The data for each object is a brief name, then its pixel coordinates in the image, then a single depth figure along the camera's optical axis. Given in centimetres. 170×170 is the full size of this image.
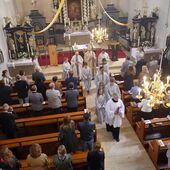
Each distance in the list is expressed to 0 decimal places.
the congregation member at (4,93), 793
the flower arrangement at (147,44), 1388
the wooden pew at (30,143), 630
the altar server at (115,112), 714
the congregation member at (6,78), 889
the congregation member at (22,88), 838
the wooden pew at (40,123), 719
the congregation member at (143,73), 876
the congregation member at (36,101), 733
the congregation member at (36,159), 476
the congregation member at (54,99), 755
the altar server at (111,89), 830
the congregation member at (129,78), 908
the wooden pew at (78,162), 571
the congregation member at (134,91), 824
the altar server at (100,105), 797
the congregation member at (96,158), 505
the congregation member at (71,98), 754
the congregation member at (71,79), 888
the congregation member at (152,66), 1026
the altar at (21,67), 1264
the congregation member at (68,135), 569
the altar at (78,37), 1619
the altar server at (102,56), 1152
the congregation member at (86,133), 585
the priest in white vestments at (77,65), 1131
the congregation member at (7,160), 477
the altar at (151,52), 1347
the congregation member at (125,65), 1035
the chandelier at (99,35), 1191
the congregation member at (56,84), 835
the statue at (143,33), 1408
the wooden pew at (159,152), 629
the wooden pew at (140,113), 783
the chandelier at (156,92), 506
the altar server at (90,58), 1168
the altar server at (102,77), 948
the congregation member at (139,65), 1048
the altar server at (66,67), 1088
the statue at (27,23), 1301
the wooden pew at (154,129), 703
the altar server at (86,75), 1033
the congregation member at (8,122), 638
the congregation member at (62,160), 479
